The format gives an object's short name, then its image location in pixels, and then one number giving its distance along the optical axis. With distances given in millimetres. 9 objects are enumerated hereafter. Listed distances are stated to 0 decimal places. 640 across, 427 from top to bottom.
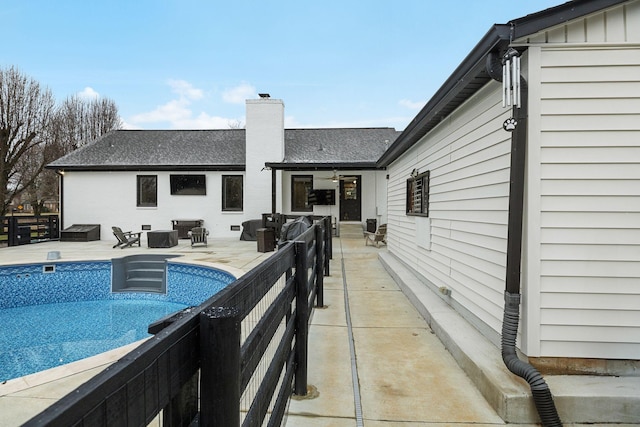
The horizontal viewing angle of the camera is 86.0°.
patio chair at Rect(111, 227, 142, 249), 11396
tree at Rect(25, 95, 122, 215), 20864
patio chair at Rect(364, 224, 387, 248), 10920
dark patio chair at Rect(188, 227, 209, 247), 11338
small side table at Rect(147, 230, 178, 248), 11234
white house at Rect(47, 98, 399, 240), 14633
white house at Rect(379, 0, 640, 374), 2576
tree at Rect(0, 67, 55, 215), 15523
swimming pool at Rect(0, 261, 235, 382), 5212
